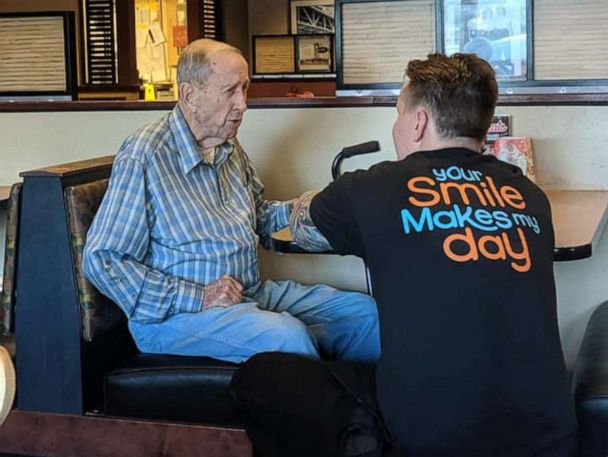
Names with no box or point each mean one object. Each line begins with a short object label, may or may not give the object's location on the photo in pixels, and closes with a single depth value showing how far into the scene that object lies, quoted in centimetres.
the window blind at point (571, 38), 293
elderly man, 213
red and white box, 277
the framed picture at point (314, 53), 883
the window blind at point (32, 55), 340
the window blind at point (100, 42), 726
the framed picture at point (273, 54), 907
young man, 152
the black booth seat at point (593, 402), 195
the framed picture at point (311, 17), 919
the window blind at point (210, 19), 800
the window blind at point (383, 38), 307
